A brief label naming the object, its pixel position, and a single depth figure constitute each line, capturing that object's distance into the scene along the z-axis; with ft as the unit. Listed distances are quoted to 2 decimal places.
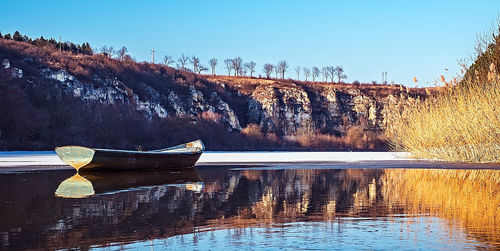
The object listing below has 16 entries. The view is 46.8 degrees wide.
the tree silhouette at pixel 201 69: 318.86
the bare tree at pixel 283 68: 339.28
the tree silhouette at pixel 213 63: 332.86
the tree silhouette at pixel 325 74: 354.68
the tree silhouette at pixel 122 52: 279.20
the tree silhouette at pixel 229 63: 337.60
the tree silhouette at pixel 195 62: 320.39
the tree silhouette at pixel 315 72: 343.46
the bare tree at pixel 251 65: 332.41
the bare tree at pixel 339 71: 356.79
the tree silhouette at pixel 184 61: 325.21
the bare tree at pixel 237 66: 335.67
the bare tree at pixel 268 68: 338.46
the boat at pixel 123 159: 62.85
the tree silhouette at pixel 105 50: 288.51
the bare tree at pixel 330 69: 357.43
